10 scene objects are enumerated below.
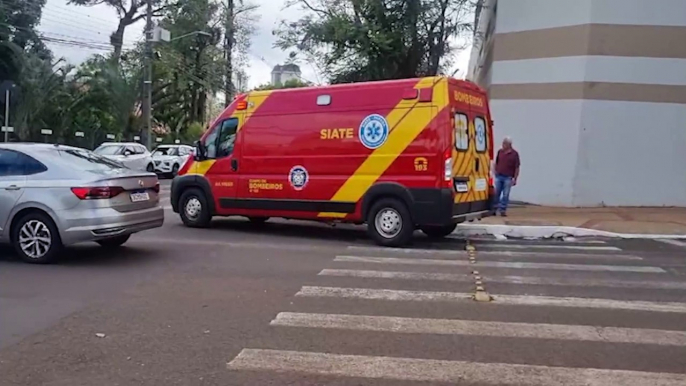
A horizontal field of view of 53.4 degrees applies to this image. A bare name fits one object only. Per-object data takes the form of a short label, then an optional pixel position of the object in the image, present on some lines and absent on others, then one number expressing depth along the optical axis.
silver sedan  8.52
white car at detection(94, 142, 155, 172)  25.67
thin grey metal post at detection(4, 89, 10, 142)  22.04
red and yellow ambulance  10.32
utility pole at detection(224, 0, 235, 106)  45.66
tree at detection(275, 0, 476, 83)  22.33
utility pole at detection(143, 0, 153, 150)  32.28
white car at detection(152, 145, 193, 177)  28.67
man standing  15.08
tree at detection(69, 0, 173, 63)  42.56
